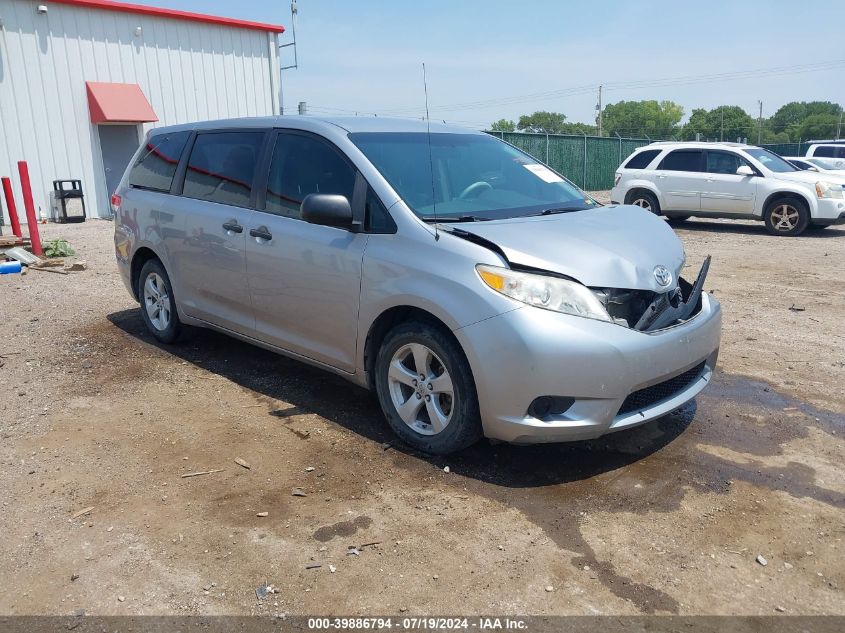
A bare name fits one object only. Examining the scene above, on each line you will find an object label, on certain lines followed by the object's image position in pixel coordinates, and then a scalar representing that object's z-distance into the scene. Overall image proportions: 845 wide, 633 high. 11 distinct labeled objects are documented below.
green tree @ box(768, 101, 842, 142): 105.00
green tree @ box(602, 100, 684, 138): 123.12
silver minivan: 3.44
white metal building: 16.38
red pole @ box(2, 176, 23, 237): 11.54
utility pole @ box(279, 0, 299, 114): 20.27
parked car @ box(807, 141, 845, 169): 21.89
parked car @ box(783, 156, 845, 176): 16.89
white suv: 13.13
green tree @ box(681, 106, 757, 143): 86.74
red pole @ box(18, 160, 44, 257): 10.81
